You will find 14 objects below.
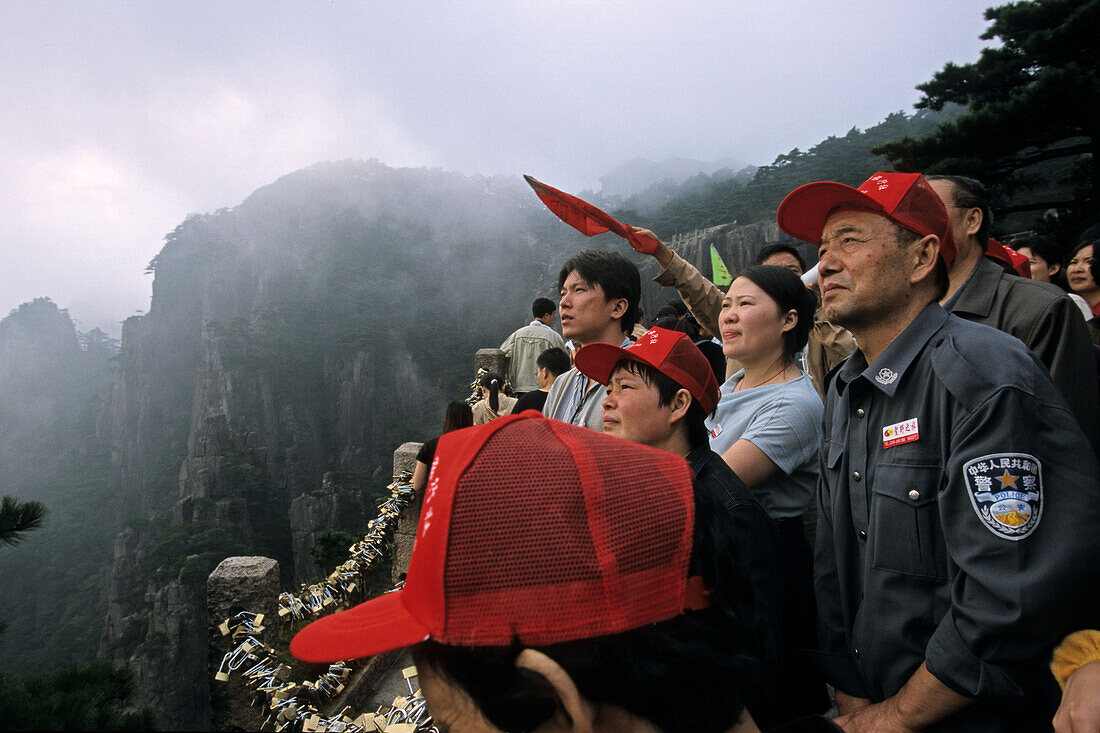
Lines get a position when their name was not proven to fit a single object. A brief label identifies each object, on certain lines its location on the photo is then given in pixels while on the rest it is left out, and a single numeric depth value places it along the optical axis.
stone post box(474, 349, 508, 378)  8.14
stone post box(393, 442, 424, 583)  5.18
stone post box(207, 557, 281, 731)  3.16
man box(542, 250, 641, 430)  3.00
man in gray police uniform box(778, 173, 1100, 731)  1.21
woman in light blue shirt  1.92
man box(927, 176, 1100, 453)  1.90
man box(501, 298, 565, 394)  6.45
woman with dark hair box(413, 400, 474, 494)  4.57
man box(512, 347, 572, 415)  4.73
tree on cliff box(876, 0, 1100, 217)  9.35
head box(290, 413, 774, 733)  0.73
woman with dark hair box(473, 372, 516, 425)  5.49
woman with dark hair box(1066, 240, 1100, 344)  3.44
